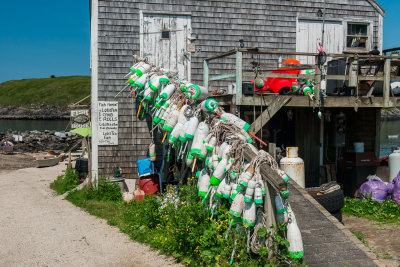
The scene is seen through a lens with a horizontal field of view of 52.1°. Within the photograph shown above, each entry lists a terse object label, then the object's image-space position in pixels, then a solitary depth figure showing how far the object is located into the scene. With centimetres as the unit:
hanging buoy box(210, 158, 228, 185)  579
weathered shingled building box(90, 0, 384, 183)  1128
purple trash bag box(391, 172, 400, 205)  920
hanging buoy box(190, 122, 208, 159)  658
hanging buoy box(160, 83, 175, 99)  813
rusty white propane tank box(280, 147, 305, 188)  860
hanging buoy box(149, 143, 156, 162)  1016
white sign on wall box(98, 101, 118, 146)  1132
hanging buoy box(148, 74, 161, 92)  880
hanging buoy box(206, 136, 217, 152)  632
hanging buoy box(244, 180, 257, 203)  500
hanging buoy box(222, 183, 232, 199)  562
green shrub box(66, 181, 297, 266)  516
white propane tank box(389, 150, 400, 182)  1017
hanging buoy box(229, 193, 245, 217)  520
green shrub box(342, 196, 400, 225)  863
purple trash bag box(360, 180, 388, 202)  956
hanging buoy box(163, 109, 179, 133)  759
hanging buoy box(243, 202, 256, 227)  505
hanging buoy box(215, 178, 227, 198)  577
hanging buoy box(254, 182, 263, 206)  495
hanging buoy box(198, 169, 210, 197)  635
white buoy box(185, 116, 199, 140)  683
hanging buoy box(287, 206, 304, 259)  494
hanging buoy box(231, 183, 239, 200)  535
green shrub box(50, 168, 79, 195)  1255
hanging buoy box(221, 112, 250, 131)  664
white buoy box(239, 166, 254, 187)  511
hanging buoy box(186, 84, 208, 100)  730
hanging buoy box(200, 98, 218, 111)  671
